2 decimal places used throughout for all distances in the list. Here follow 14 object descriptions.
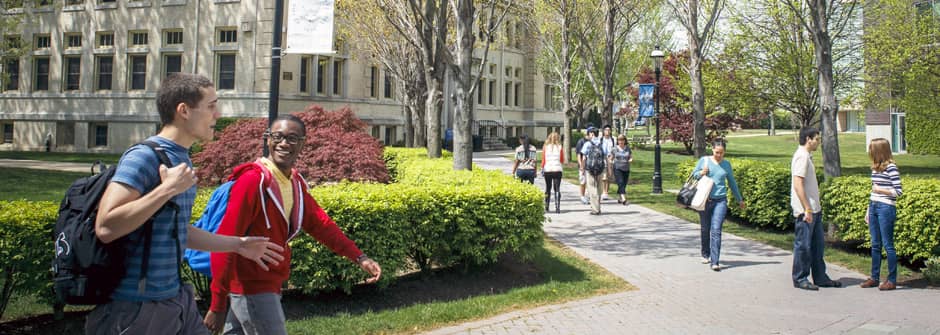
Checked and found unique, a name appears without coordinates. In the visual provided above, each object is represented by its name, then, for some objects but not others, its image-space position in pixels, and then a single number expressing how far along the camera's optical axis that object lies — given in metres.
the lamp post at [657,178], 18.53
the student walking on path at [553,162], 14.20
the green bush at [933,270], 8.08
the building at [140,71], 29.80
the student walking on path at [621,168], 16.20
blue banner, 22.70
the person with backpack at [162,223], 2.69
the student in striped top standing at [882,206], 7.76
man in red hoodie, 3.64
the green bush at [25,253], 5.41
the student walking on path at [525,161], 14.77
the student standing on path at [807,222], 7.90
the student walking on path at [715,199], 9.05
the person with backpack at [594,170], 13.96
